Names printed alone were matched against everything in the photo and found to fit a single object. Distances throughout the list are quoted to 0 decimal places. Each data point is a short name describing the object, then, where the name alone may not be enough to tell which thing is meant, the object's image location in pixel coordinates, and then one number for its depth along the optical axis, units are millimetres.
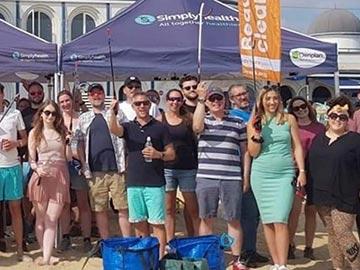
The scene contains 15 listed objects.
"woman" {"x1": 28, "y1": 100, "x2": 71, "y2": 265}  6207
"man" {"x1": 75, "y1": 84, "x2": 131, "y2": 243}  6371
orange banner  6566
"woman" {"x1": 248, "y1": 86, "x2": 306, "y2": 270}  5543
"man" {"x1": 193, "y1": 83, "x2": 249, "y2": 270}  5758
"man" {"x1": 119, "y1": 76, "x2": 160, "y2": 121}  6402
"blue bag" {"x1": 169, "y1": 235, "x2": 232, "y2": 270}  5191
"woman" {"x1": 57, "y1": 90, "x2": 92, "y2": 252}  6598
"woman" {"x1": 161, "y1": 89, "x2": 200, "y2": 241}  6102
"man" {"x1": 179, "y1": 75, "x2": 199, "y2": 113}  6328
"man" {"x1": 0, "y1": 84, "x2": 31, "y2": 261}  6254
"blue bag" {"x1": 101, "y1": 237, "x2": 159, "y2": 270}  5023
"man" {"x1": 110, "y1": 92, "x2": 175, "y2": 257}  5703
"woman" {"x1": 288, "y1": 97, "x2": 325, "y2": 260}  6371
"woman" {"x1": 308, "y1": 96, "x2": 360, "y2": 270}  5418
